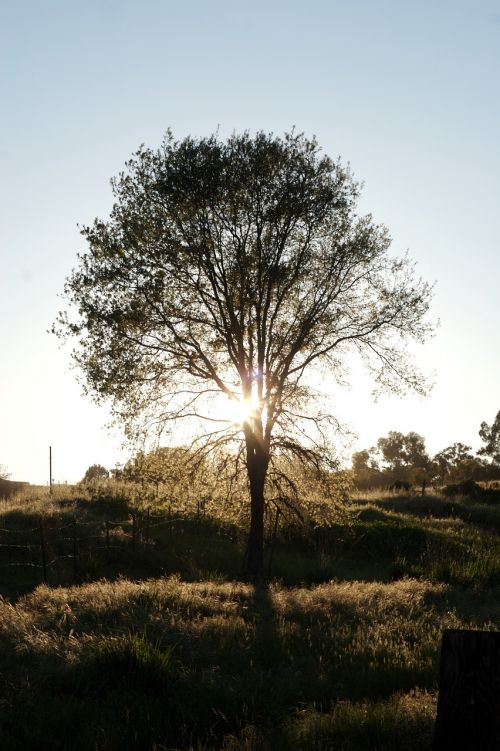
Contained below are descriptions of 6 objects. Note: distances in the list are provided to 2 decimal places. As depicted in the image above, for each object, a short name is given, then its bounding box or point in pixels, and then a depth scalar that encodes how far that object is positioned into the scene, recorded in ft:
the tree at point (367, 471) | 314.02
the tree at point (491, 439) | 379.35
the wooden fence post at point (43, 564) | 70.51
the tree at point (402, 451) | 423.64
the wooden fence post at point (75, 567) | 72.90
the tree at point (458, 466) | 287.07
